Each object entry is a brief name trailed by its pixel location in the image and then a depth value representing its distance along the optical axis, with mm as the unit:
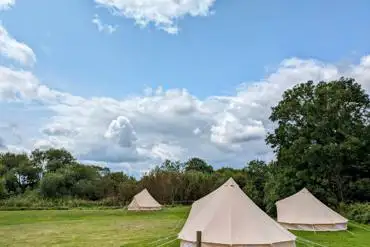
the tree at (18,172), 58750
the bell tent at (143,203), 38594
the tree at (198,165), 71250
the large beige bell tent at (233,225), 12289
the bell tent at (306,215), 19625
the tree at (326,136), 25250
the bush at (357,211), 22141
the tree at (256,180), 28797
